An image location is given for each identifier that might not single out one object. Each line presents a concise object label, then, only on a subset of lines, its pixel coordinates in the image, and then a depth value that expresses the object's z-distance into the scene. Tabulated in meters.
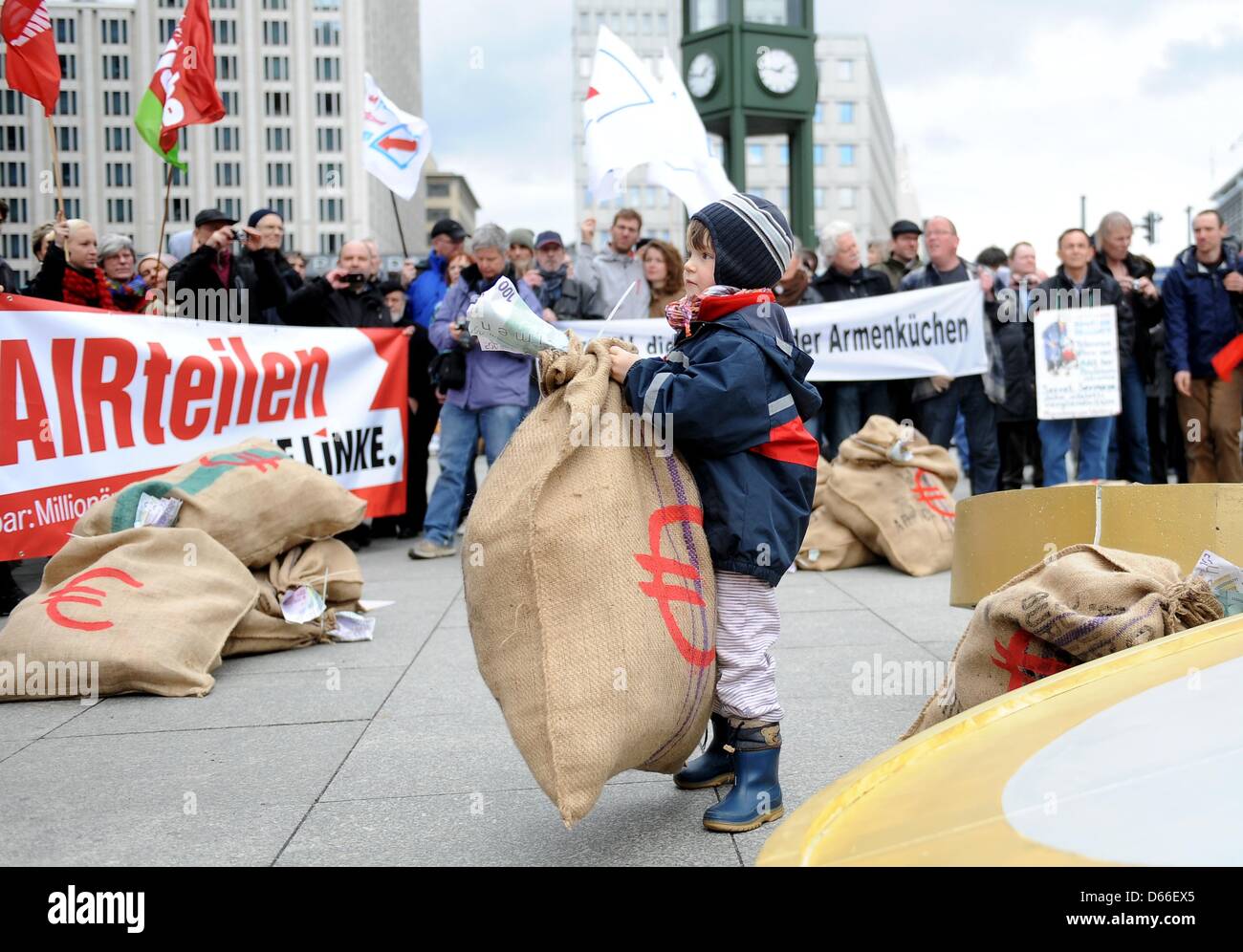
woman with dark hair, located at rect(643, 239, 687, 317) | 8.46
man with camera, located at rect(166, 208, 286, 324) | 7.46
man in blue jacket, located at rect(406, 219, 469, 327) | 8.55
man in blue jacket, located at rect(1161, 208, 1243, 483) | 8.10
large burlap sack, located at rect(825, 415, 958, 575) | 6.82
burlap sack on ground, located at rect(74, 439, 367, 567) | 5.12
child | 2.74
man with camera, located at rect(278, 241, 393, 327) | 8.30
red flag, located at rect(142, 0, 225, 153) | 7.30
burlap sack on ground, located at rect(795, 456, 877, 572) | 7.09
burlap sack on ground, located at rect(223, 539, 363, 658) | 5.11
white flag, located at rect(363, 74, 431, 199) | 9.38
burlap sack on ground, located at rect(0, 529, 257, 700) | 4.37
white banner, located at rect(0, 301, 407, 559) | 6.03
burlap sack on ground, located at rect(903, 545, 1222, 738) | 2.68
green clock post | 15.26
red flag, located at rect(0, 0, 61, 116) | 6.70
